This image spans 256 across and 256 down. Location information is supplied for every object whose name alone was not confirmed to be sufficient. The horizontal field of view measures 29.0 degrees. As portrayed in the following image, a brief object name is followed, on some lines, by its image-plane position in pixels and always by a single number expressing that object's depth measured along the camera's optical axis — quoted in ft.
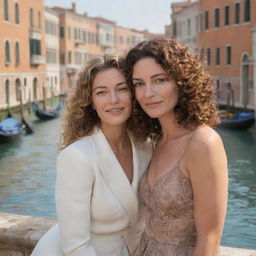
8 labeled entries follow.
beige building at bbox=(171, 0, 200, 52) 78.64
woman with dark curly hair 3.86
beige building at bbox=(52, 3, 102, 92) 104.34
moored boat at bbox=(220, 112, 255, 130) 43.42
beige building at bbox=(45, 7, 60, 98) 90.48
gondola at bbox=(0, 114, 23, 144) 39.76
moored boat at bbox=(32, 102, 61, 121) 57.93
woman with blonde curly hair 4.25
